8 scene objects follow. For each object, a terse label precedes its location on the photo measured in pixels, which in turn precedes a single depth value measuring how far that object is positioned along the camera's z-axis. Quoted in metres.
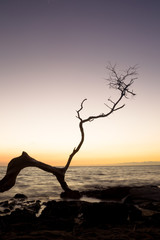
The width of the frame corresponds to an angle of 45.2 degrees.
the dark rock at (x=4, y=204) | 11.30
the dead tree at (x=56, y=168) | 12.55
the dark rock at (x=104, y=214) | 7.17
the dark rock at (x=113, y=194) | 14.55
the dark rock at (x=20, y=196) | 14.89
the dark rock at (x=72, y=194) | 14.11
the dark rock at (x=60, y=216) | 6.63
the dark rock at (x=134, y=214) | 7.44
